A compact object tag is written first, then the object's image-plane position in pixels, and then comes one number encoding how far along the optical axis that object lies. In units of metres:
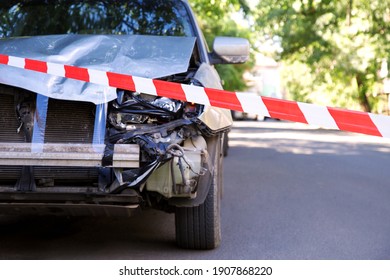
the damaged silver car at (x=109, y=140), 4.50
